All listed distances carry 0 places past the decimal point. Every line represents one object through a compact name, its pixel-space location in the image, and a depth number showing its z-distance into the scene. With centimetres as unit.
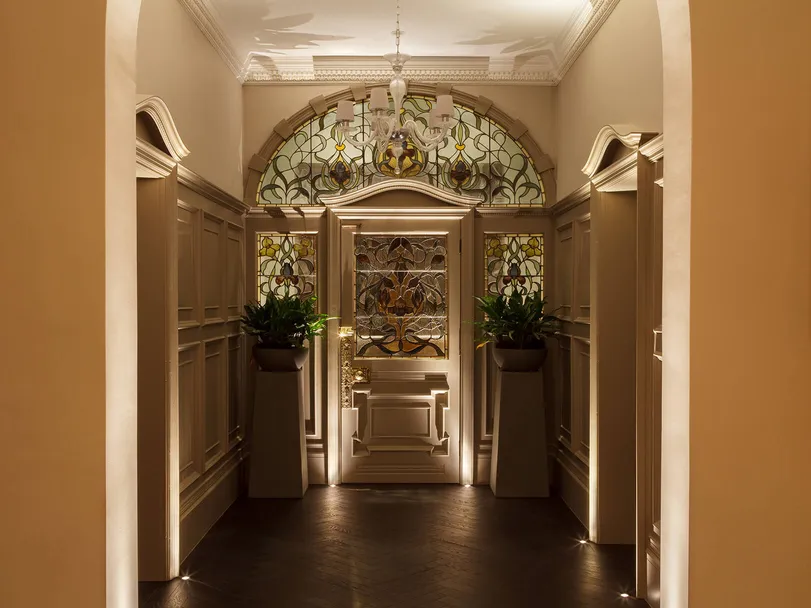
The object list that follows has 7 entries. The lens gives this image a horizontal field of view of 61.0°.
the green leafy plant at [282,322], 528
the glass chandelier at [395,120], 417
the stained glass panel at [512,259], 590
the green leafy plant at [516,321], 530
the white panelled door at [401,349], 581
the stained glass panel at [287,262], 589
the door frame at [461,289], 575
